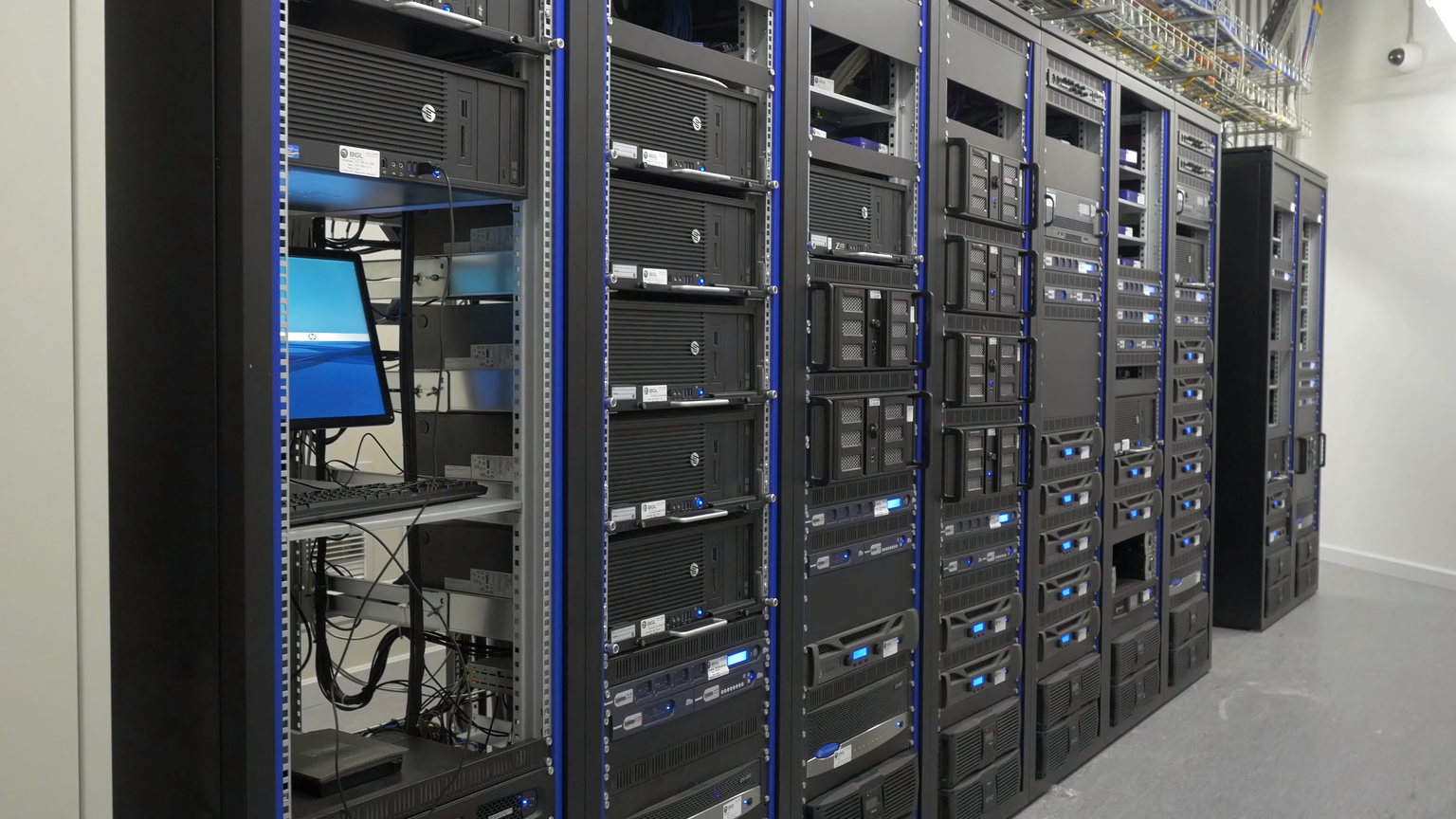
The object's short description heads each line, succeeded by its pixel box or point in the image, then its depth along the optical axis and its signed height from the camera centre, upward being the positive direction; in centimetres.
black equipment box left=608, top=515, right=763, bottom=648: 208 -38
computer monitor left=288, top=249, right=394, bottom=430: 194 +6
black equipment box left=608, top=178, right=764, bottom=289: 204 +27
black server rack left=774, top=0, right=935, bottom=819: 251 -7
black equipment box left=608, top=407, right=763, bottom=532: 207 -16
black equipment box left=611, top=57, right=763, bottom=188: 202 +49
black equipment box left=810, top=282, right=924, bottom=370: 254 +14
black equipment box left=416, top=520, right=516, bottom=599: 201 -31
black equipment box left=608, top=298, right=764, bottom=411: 206 +6
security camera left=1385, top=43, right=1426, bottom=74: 696 +203
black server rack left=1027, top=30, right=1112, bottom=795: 354 -7
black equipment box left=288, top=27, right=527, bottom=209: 153 +38
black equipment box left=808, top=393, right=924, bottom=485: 255 -12
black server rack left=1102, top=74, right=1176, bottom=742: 405 -9
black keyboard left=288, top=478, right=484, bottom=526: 157 -17
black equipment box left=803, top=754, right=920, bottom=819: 262 -99
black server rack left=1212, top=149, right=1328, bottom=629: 559 +0
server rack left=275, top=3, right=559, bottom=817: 165 +7
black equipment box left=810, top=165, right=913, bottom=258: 259 +40
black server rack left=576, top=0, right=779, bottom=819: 204 -7
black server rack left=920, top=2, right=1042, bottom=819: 302 -8
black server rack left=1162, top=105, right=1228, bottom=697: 454 -2
